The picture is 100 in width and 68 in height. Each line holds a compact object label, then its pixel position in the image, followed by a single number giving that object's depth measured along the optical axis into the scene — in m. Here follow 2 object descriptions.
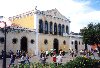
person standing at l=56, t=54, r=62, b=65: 7.88
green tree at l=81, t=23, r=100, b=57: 12.89
